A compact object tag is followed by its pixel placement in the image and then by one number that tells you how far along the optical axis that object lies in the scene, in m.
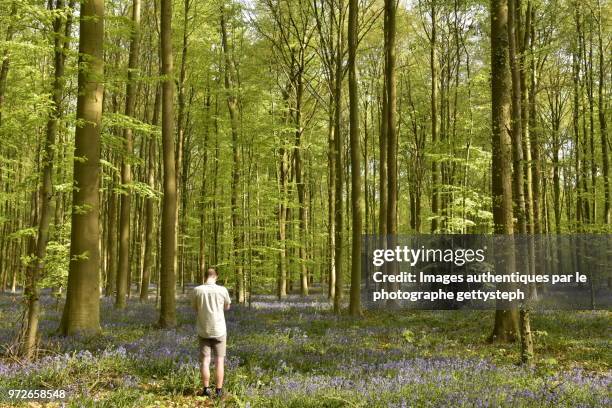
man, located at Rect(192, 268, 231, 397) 7.22
